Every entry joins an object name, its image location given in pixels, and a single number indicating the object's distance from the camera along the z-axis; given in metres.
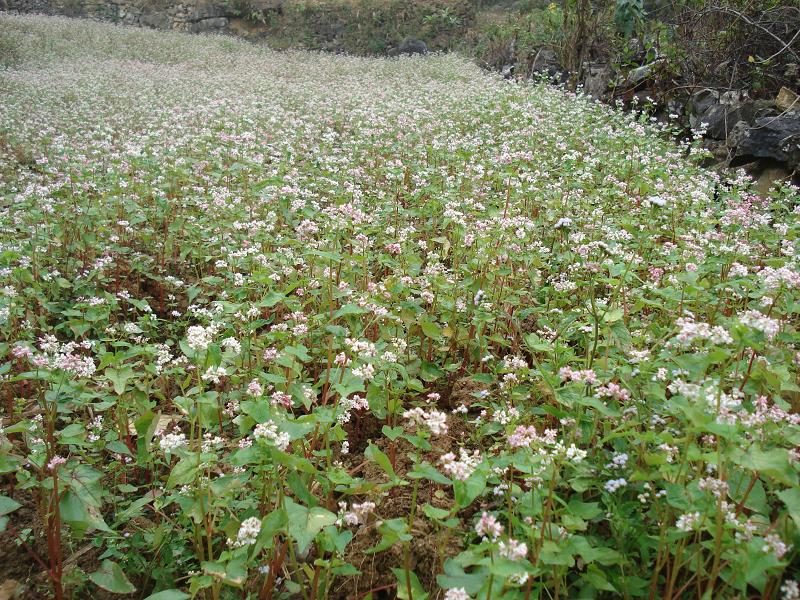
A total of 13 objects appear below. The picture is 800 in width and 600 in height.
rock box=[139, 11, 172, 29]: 24.58
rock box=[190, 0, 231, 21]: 24.34
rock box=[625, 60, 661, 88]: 8.95
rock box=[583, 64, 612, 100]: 10.39
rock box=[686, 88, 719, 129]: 7.64
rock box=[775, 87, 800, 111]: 6.44
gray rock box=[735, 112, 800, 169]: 5.89
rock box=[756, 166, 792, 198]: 6.01
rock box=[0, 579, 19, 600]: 2.09
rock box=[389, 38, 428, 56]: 21.91
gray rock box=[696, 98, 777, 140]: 6.72
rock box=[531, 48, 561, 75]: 12.98
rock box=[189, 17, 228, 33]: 24.27
